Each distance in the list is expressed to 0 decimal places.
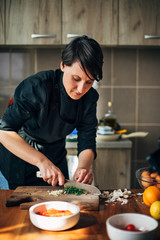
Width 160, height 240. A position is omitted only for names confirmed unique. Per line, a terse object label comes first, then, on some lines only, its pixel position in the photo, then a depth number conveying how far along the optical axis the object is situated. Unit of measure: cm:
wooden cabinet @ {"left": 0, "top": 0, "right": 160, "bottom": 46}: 266
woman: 129
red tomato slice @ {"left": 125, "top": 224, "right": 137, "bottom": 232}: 87
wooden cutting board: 116
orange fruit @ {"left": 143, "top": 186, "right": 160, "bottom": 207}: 114
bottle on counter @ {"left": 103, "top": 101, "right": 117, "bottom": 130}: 283
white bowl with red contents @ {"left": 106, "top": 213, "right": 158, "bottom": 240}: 81
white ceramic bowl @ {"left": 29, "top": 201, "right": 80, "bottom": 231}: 94
